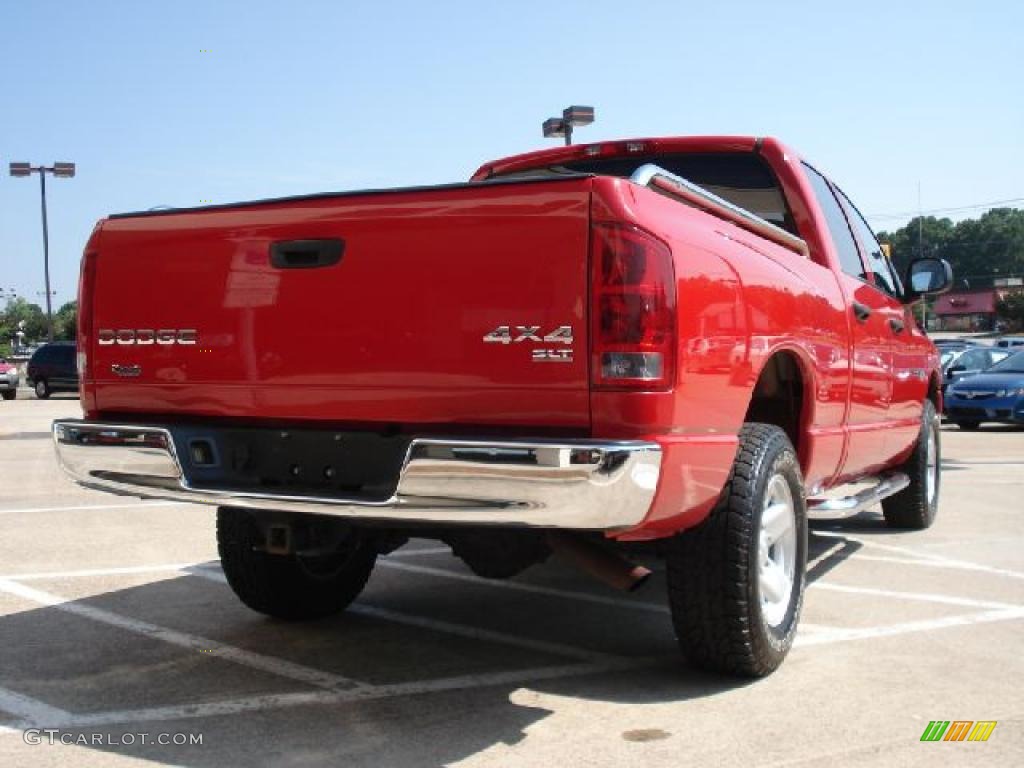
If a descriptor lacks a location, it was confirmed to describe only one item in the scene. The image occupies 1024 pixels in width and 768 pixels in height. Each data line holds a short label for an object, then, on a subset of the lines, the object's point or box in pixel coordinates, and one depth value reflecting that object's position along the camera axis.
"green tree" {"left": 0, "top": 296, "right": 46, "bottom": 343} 171.12
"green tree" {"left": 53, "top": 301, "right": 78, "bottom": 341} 147.02
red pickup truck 3.17
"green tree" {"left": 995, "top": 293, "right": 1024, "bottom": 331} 96.25
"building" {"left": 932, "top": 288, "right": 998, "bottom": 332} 122.19
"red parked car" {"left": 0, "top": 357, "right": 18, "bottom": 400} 31.31
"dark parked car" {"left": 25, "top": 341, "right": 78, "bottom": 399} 31.50
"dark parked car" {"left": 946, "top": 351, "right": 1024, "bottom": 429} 16.59
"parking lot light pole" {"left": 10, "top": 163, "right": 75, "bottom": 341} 49.16
